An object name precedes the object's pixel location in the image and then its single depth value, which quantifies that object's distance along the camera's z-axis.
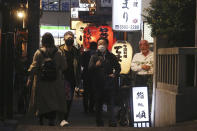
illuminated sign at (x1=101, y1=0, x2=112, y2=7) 41.28
